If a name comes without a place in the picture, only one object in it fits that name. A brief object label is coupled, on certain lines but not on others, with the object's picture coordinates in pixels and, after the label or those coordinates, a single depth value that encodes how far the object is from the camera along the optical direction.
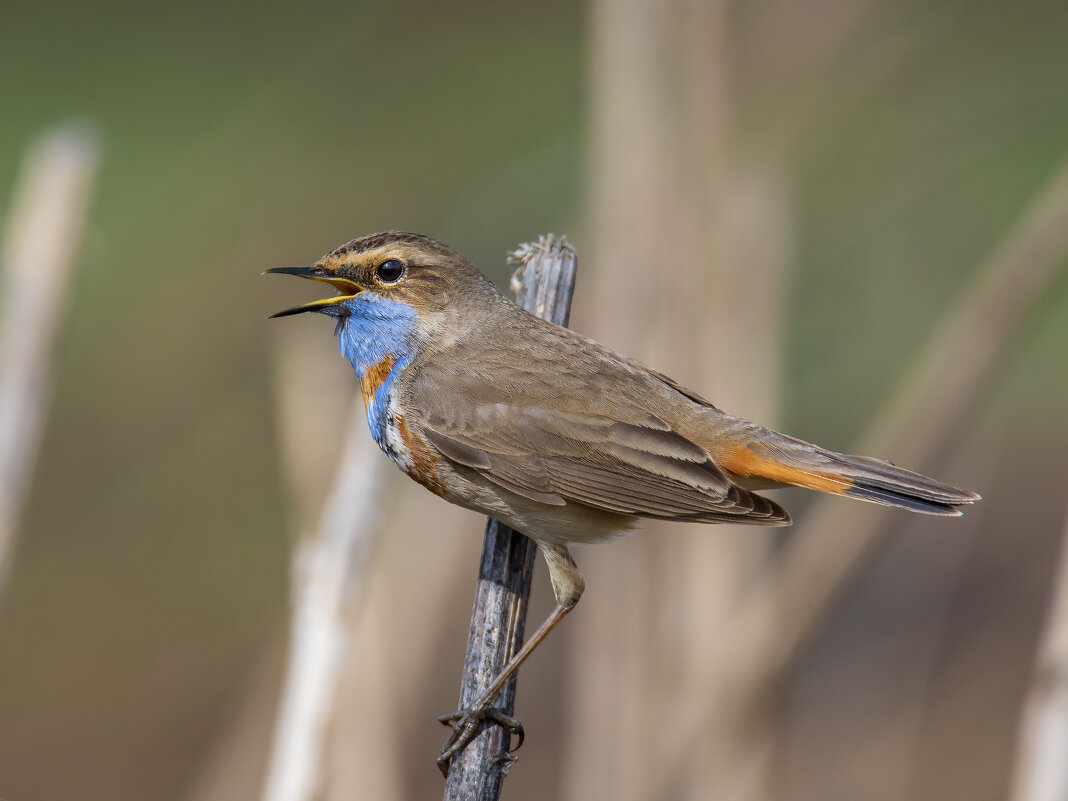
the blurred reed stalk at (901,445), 7.78
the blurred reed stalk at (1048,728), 6.73
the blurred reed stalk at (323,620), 6.68
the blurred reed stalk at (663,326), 7.89
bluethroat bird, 6.92
